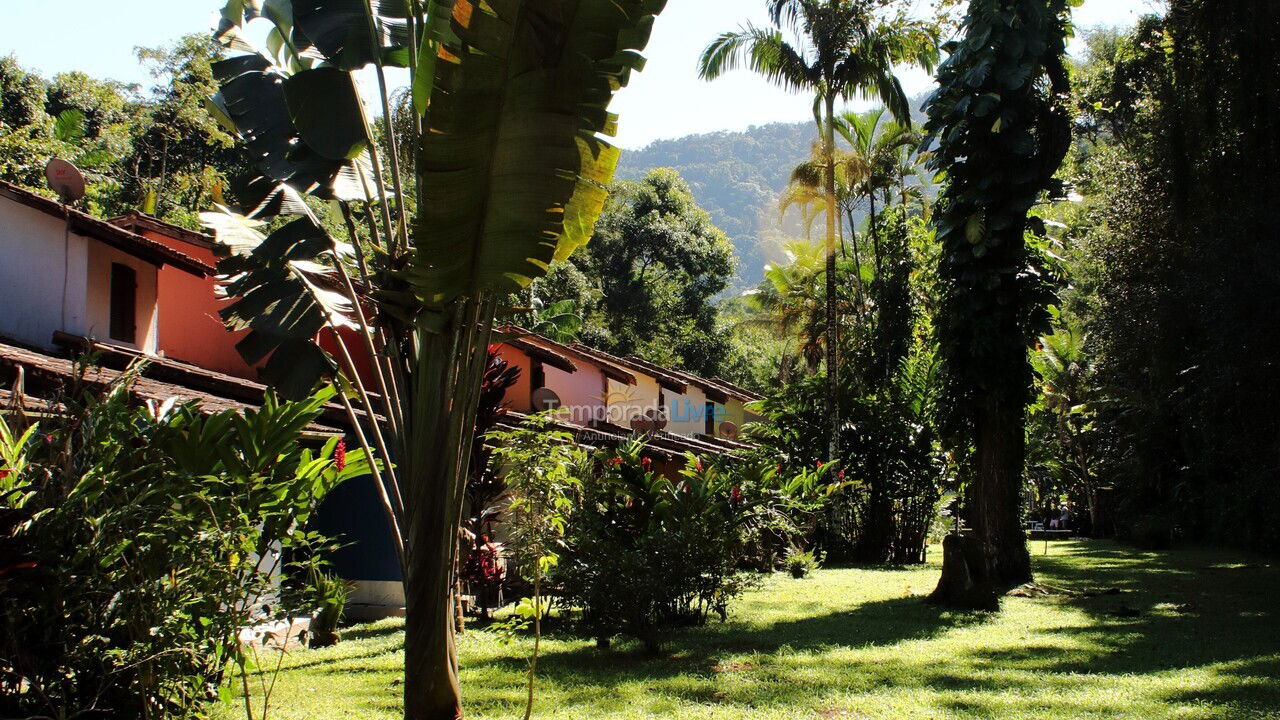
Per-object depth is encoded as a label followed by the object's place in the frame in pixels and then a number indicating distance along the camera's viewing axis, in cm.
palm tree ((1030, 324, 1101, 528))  3344
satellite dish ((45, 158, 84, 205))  1307
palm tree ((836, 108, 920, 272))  2894
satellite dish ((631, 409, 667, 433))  1518
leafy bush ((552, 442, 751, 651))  961
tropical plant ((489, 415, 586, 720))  839
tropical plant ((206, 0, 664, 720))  489
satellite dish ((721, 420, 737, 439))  2293
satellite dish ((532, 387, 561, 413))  1537
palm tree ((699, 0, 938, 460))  2270
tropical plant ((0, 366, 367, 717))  489
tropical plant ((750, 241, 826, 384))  3678
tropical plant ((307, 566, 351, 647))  1035
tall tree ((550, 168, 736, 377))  4281
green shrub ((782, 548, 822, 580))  1728
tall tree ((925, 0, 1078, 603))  1389
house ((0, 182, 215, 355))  1251
